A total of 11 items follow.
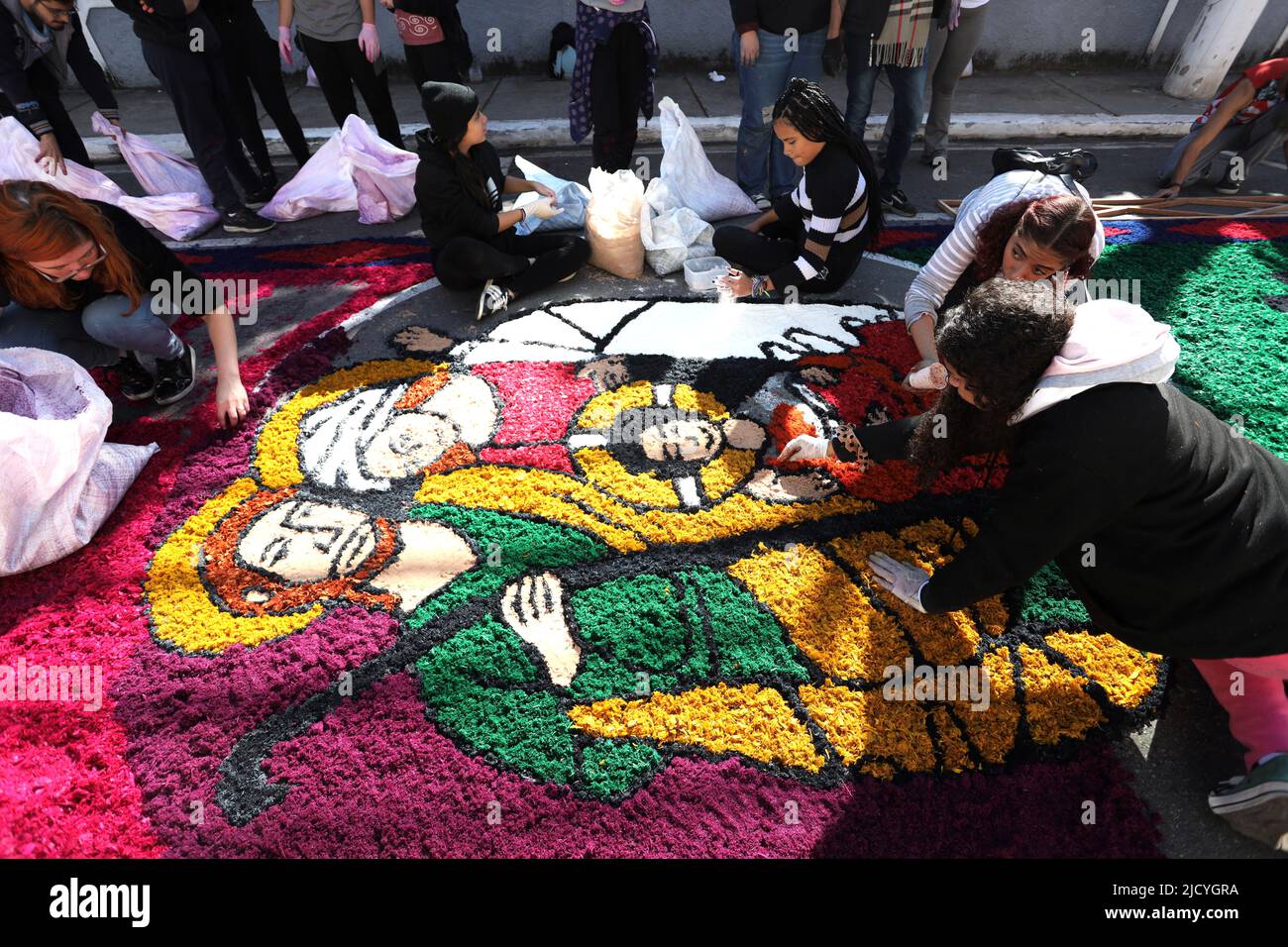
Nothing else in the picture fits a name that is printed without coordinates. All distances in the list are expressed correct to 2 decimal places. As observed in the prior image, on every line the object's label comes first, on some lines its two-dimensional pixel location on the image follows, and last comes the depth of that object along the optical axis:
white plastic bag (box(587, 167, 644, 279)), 3.73
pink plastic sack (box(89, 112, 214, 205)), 4.36
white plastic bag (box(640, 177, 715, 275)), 3.81
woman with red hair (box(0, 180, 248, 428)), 2.32
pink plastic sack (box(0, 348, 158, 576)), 2.18
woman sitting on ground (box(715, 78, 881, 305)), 3.12
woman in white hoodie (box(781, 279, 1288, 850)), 1.57
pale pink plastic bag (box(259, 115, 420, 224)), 4.36
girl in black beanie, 3.24
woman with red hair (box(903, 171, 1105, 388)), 2.32
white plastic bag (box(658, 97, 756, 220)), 4.16
